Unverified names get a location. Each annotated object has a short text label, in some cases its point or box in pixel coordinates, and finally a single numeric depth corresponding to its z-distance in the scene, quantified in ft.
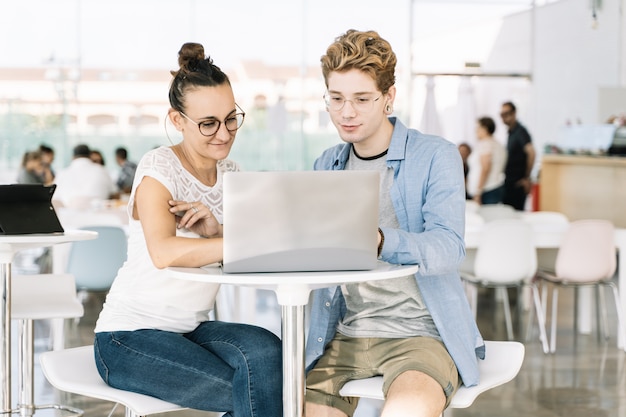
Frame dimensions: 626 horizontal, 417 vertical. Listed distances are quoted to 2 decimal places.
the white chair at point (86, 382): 7.98
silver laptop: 6.71
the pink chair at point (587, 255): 20.03
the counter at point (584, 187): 27.25
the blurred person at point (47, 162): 34.32
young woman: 7.95
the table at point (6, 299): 10.84
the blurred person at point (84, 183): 29.60
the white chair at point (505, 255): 19.92
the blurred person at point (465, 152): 34.60
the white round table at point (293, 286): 6.63
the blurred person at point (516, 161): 32.95
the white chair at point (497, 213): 24.22
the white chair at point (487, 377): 8.21
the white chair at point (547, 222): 22.99
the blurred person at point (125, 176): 33.00
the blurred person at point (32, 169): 33.81
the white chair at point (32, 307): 12.44
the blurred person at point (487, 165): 31.88
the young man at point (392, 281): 8.22
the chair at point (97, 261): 18.86
